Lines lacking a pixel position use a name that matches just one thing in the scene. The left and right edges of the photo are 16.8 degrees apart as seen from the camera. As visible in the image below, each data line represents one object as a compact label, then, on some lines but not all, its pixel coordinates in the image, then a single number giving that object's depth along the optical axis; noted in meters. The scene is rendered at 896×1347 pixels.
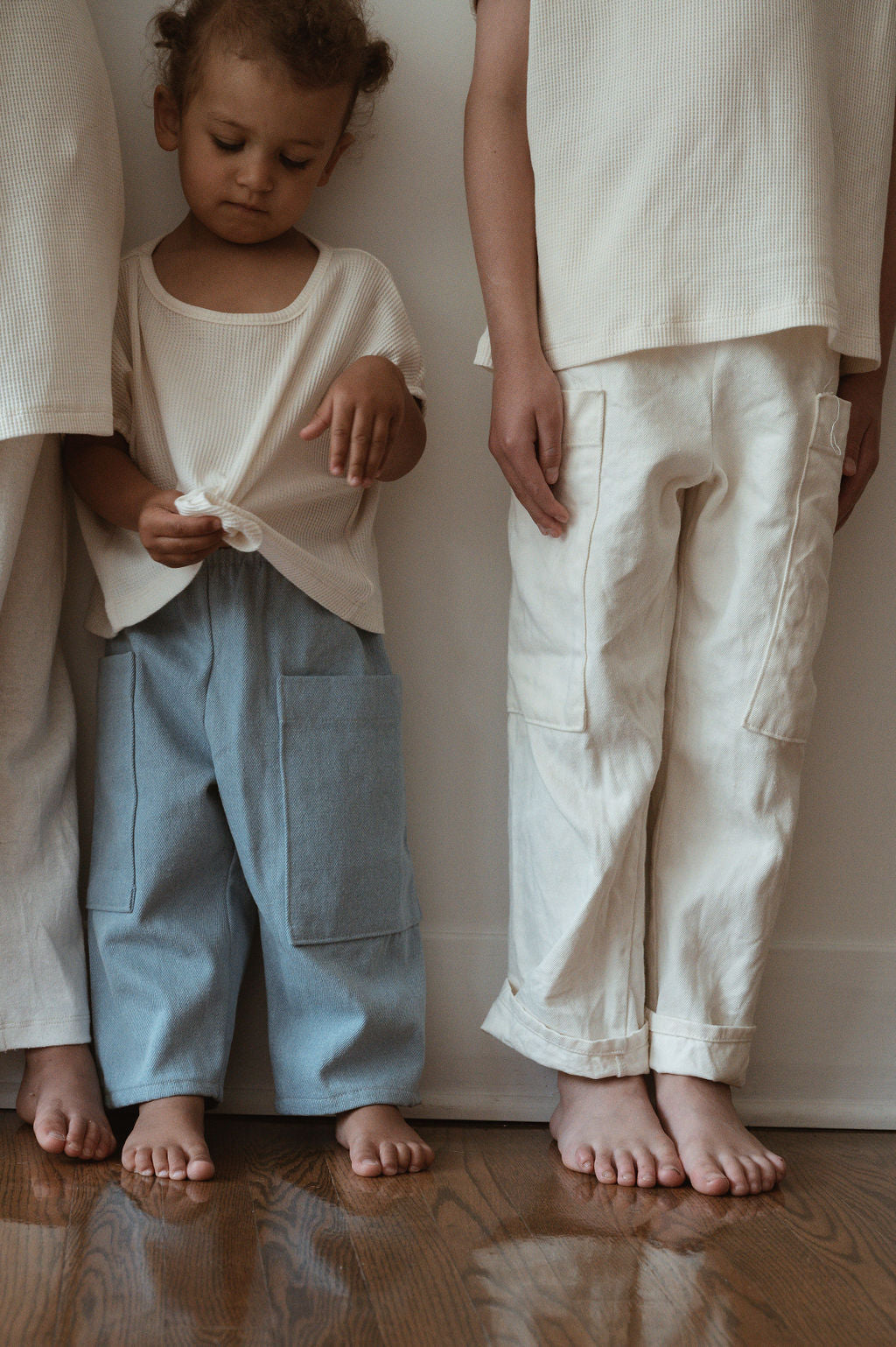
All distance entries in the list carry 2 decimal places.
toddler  2.19
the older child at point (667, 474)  2.14
